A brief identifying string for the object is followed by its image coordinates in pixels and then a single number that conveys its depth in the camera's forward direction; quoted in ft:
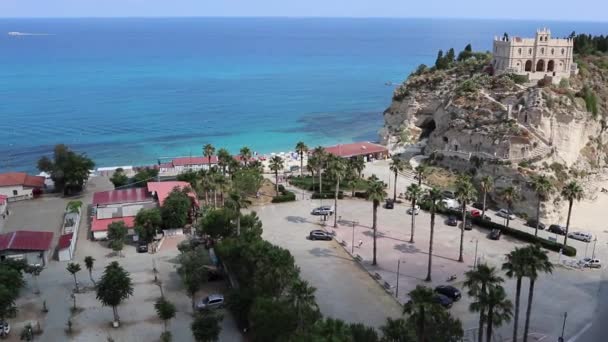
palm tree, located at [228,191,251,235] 158.40
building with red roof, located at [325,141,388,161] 288.92
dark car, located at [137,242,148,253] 176.76
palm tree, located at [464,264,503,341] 98.43
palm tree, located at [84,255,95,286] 150.15
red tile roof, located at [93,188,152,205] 198.50
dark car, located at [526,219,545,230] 200.13
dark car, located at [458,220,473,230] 192.75
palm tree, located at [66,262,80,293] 146.00
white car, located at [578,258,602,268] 161.68
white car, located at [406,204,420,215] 210.38
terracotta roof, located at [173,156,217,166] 269.44
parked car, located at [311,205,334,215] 206.39
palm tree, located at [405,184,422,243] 167.05
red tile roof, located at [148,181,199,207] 203.72
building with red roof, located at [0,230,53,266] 162.40
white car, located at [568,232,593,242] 185.16
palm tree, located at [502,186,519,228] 183.21
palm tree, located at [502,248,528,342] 101.91
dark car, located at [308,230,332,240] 183.52
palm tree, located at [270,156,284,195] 228.02
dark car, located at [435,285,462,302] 139.64
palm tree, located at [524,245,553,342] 101.60
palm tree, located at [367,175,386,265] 158.61
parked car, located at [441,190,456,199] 225.21
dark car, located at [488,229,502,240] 184.55
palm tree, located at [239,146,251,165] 240.32
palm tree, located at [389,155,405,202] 214.26
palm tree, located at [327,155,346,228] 194.88
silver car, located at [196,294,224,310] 138.86
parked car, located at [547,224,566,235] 193.36
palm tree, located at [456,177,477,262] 160.15
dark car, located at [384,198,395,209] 216.13
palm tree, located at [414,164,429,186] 251.39
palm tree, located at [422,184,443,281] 151.94
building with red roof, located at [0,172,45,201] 230.68
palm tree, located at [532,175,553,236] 175.63
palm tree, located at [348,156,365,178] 235.20
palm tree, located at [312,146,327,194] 231.30
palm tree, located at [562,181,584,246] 163.84
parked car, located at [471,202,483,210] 218.18
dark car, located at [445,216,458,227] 196.69
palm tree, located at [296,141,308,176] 244.42
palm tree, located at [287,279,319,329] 102.06
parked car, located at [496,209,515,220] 209.83
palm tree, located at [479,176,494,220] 186.09
